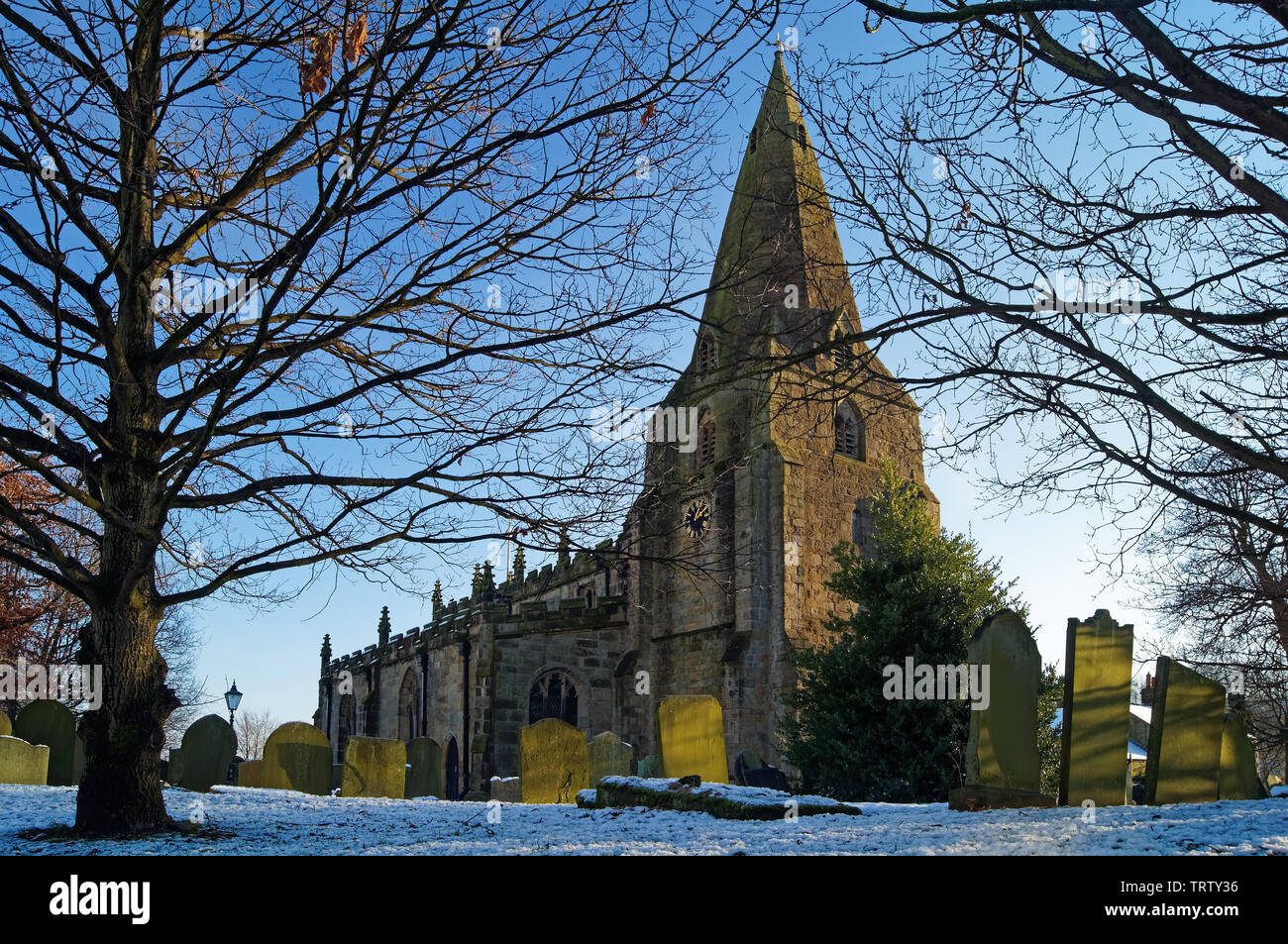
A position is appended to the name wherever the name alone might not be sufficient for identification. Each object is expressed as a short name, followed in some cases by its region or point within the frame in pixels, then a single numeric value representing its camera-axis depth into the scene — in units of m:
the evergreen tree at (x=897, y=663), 15.05
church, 23.98
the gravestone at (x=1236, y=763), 9.98
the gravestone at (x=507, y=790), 14.80
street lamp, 21.23
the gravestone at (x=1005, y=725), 7.67
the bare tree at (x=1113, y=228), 5.79
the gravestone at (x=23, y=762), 10.61
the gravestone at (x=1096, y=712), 7.82
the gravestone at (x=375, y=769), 10.77
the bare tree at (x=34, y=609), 18.14
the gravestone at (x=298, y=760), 10.92
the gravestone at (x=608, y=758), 12.01
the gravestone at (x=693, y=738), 10.28
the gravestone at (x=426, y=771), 12.01
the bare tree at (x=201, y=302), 5.96
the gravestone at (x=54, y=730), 11.74
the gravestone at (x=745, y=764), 13.13
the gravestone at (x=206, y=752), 10.78
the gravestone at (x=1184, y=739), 8.50
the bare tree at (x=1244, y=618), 16.16
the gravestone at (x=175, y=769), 10.80
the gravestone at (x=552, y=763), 10.64
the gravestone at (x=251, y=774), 12.28
